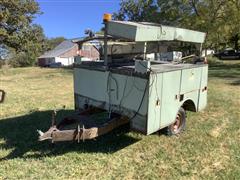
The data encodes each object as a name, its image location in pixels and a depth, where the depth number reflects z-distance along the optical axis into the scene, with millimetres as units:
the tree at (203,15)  17234
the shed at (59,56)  36752
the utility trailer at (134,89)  3398
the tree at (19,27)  17274
